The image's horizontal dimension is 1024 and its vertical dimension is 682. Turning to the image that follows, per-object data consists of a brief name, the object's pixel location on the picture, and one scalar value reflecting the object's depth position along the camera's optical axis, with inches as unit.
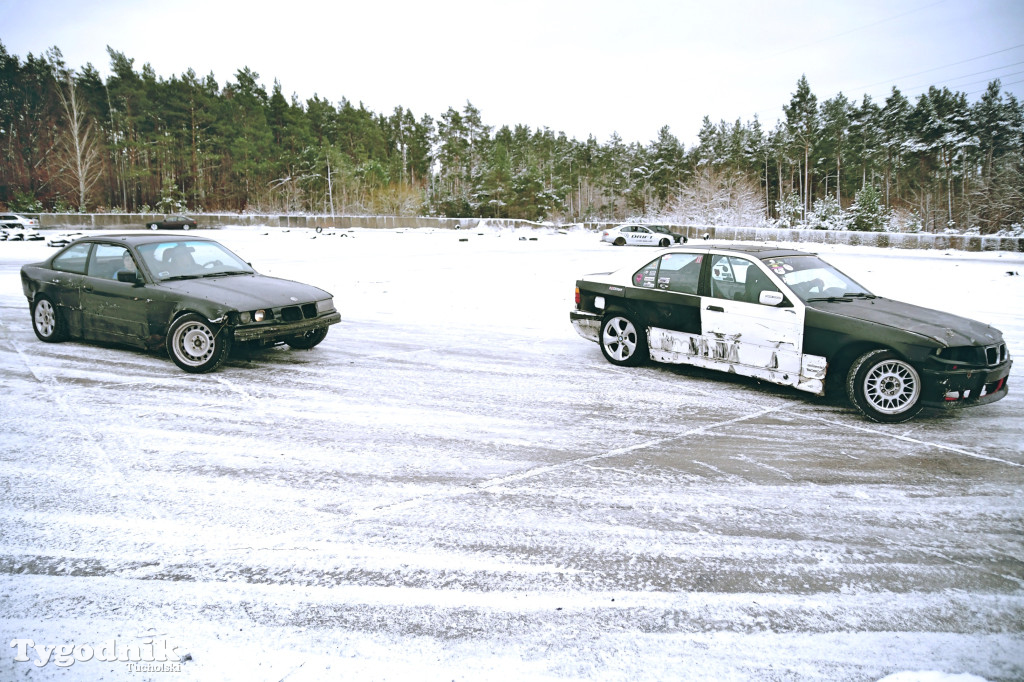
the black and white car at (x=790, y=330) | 228.5
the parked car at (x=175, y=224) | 1841.8
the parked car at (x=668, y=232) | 1675.3
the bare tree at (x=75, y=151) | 2437.3
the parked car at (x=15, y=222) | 1490.2
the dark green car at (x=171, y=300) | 295.0
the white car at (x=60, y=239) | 1302.3
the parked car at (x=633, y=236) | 1651.1
